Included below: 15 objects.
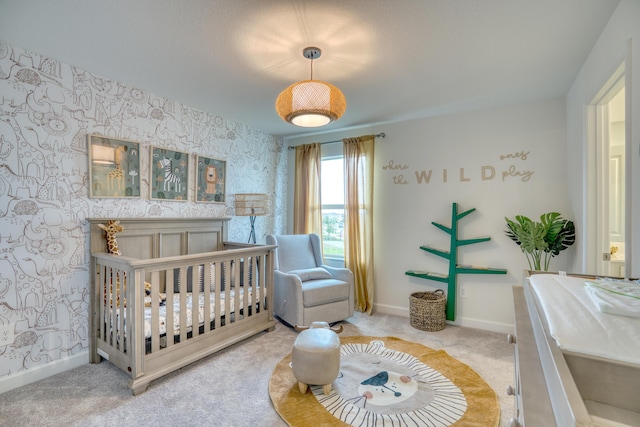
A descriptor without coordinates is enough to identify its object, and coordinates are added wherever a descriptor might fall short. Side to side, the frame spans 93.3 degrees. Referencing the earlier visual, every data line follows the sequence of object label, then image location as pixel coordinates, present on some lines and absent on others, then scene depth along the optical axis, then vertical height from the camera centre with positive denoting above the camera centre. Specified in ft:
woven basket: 9.94 -3.37
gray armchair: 9.76 -2.48
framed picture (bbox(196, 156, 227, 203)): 10.62 +1.18
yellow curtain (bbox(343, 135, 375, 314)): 11.96 -0.09
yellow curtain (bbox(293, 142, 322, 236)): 13.37 +0.94
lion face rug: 5.63 -3.86
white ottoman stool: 6.14 -3.08
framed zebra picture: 9.27 +1.20
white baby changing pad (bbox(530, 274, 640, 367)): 1.67 -0.75
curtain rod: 11.97 +3.05
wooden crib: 6.52 -2.34
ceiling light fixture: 6.08 +2.31
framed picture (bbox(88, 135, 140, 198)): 7.86 +1.22
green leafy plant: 8.21 -0.63
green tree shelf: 10.37 -1.75
